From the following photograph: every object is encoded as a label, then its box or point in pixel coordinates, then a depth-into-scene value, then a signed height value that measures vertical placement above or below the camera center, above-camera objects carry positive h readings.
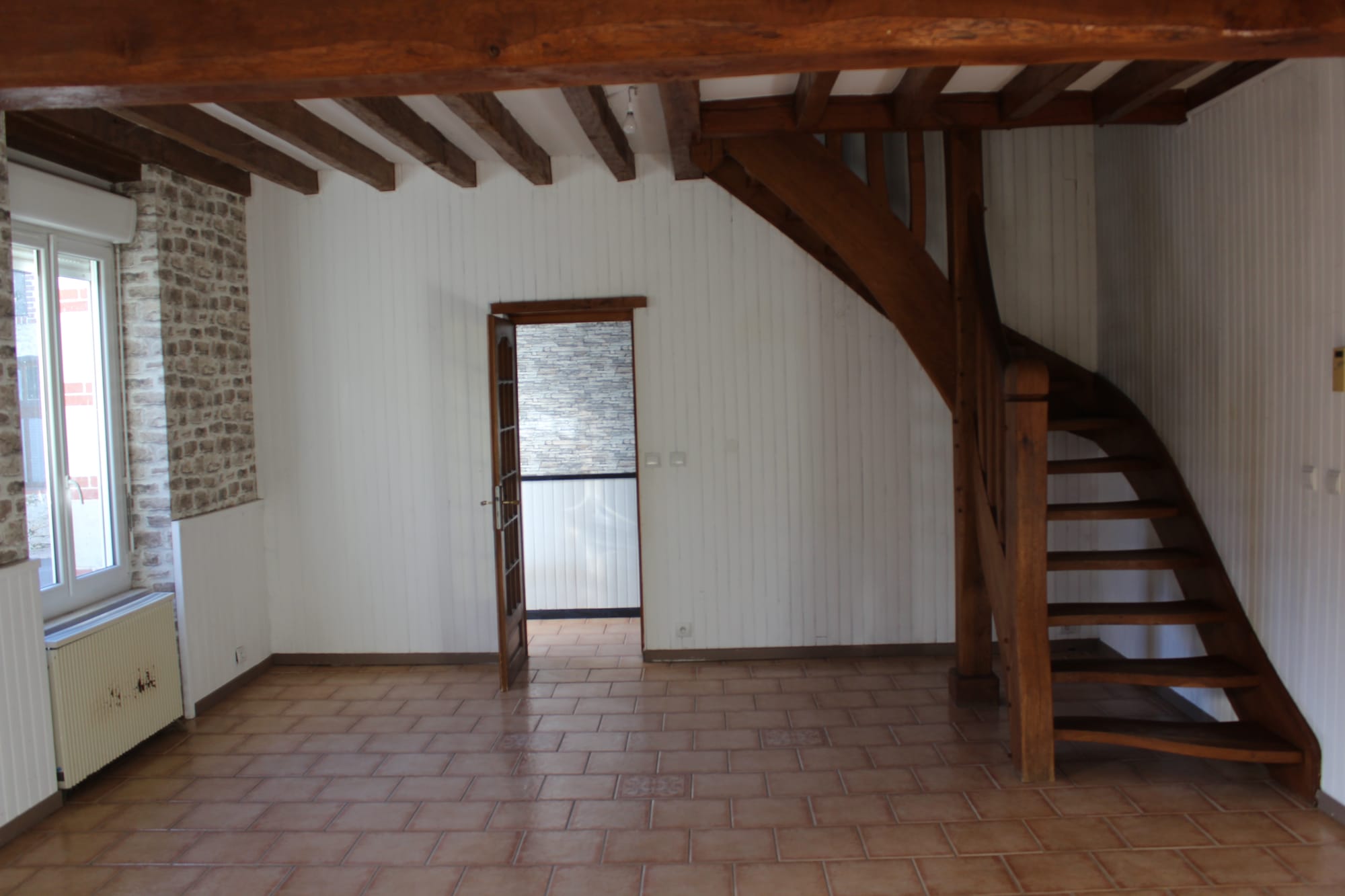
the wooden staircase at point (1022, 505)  4.13 -0.54
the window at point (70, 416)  4.57 +0.03
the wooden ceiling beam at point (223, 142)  4.15 +1.39
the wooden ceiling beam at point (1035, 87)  3.98 +1.37
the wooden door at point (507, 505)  5.65 -0.60
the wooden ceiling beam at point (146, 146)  4.37 +1.40
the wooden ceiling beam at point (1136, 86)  4.02 +1.37
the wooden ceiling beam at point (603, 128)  4.29 +1.40
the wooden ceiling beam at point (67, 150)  4.21 +1.30
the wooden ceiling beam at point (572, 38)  2.72 +1.06
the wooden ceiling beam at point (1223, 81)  4.08 +1.39
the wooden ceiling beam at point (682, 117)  4.21 +1.40
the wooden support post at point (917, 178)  5.04 +1.18
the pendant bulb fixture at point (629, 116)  4.43 +1.40
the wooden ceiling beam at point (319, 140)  4.22 +1.40
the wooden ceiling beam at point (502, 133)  4.31 +1.41
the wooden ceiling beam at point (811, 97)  4.11 +1.38
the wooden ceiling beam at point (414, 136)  4.28 +1.40
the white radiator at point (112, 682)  4.31 -1.28
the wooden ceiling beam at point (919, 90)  4.12 +1.39
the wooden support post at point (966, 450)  4.88 -0.28
